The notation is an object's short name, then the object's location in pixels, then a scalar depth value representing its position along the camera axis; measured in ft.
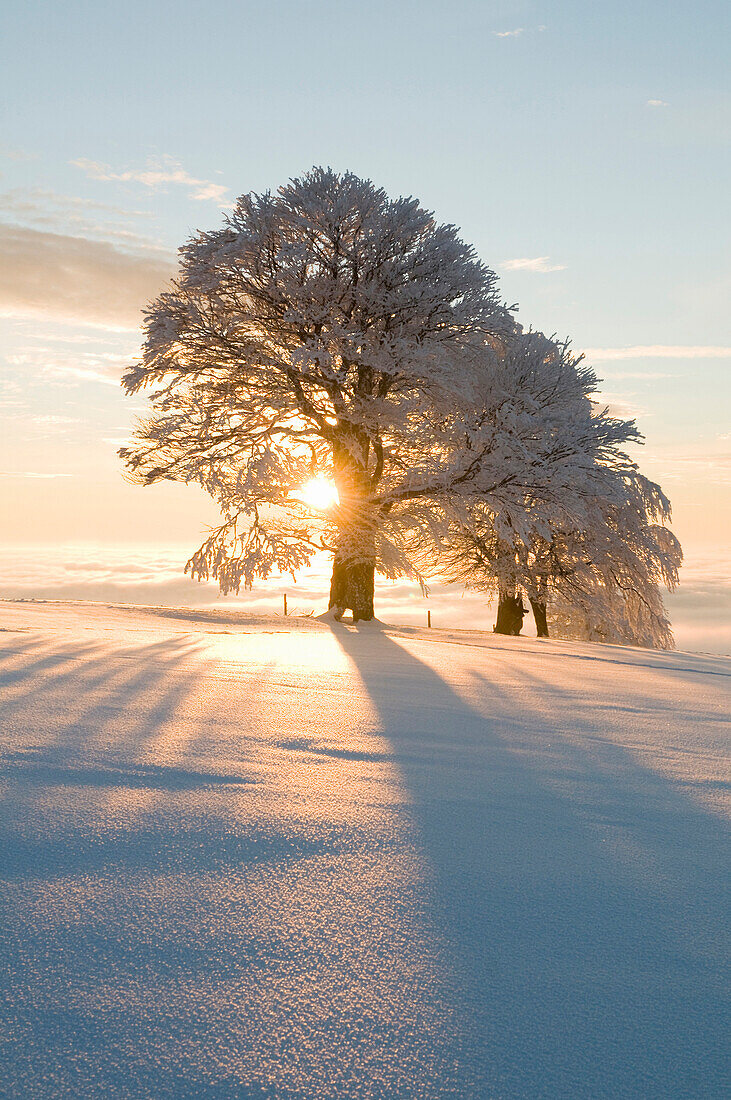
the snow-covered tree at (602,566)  74.64
